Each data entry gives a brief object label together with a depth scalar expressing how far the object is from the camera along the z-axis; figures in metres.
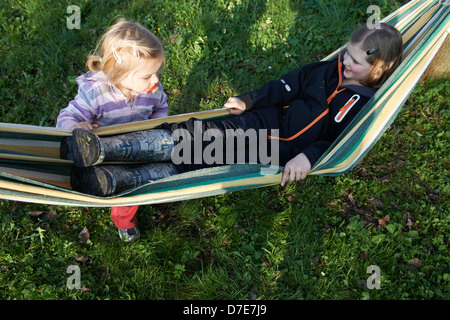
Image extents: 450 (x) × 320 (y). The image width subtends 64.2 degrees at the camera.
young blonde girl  2.22
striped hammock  1.81
